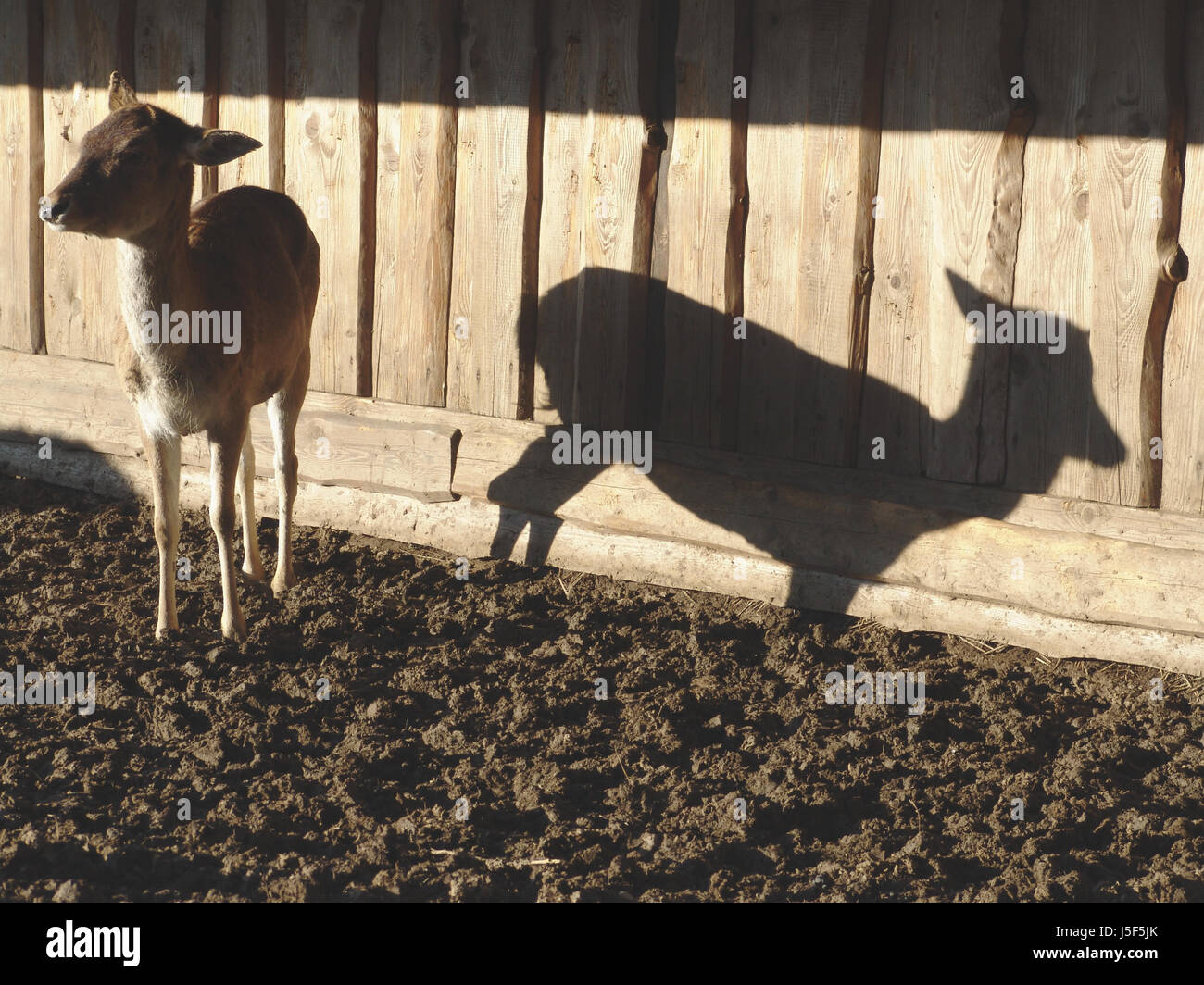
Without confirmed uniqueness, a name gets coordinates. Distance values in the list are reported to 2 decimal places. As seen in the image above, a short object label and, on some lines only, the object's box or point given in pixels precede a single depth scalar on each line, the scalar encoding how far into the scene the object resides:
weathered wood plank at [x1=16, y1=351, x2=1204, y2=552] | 5.64
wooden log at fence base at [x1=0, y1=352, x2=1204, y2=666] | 5.67
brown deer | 5.08
